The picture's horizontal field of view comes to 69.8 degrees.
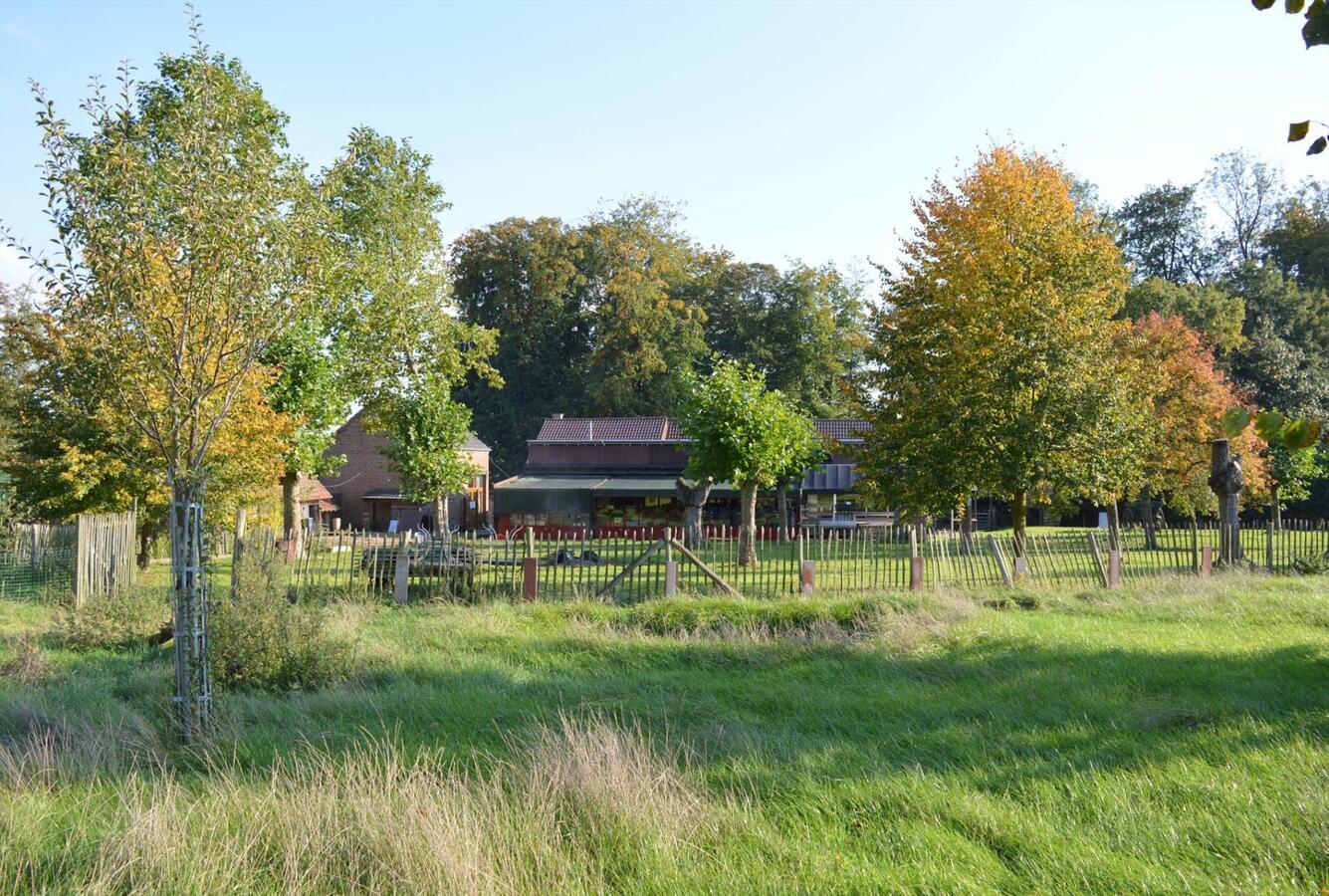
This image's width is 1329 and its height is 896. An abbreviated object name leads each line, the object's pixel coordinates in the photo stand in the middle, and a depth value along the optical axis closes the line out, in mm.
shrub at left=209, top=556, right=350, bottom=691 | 8695
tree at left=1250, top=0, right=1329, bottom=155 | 3941
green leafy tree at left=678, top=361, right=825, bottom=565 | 25891
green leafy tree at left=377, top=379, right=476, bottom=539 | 34281
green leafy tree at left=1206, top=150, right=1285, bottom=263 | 53281
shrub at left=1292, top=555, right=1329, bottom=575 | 18469
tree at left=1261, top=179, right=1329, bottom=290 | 47656
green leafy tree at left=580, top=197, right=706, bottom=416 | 50781
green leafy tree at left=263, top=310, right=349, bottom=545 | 25781
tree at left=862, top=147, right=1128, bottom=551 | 19016
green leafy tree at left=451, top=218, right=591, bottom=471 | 53531
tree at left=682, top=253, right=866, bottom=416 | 51312
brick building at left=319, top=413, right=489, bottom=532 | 48906
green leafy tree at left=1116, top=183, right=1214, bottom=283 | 52094
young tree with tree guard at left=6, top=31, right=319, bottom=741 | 6598
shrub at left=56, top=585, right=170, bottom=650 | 11742
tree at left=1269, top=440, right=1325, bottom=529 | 32594
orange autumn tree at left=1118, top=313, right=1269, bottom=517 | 28812
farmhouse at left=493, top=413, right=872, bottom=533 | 43219
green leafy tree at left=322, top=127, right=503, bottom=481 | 29094
